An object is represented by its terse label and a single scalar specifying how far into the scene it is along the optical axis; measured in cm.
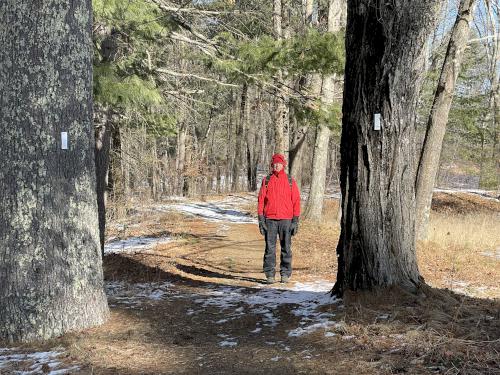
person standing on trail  689
